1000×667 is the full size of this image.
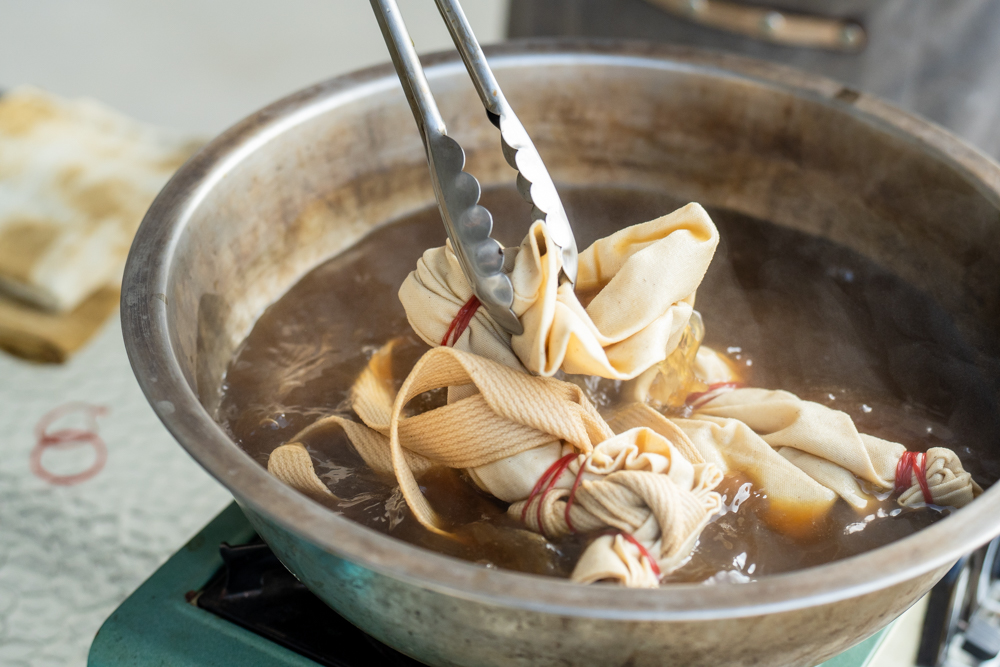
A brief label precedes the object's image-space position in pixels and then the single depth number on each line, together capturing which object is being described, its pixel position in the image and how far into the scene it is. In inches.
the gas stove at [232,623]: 30.2
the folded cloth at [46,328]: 55.3
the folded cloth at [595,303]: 26.0
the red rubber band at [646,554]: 23.8
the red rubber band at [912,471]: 28.3
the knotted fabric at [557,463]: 24.0
